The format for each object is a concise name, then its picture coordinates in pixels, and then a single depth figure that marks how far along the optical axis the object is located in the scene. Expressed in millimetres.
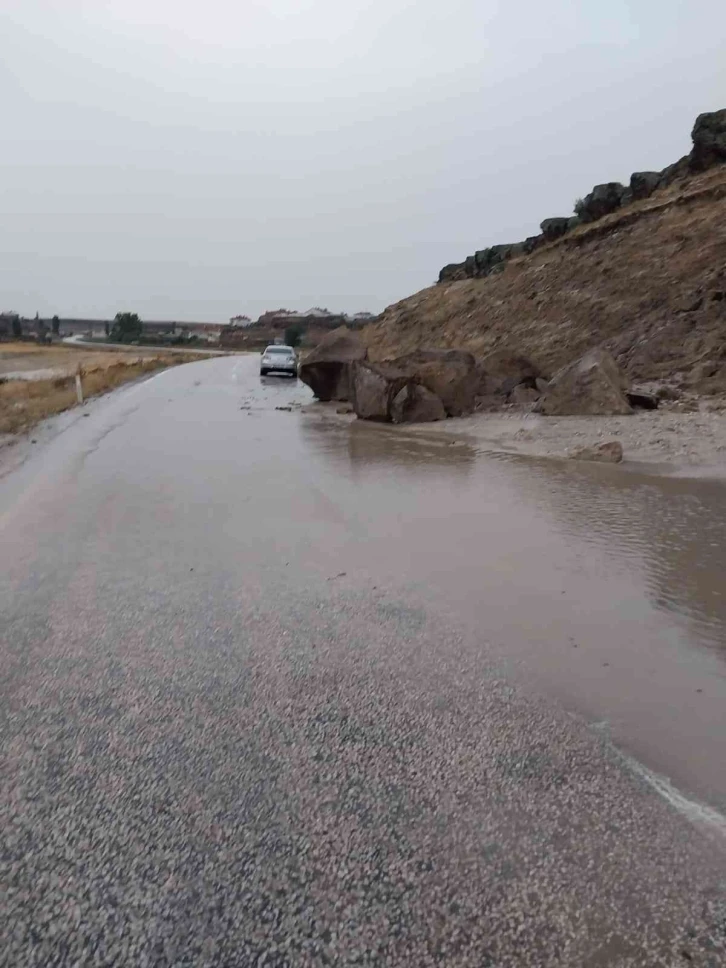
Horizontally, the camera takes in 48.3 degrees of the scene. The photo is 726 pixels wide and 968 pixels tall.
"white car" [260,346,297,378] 37875
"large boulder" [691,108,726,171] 28672
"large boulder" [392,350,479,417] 17281
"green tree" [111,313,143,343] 135625
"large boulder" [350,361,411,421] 17281
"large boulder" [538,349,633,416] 14711
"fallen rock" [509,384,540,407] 17641
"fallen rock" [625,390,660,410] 15046
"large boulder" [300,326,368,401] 22734
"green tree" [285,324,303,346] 108725
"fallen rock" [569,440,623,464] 10828
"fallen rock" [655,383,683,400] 15805
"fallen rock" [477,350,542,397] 18222
